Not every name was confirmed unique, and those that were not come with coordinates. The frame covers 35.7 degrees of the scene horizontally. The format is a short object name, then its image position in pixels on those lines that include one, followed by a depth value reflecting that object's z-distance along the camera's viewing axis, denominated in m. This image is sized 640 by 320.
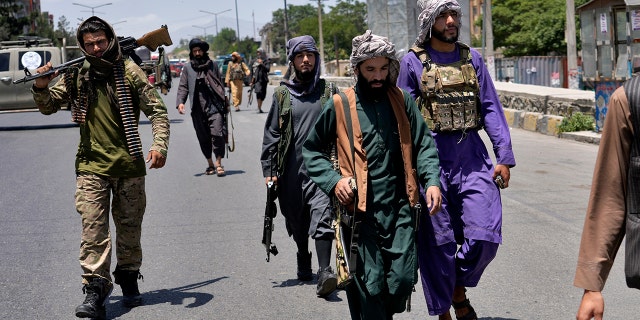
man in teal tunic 4.71
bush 17.05
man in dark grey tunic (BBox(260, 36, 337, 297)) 6.78
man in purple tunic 5.28
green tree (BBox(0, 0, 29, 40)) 64.88
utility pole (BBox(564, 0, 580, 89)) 25.97
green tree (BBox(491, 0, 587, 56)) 53.78
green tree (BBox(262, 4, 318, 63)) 146.88
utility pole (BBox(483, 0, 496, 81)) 33.16
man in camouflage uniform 6.21
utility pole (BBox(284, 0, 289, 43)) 69.45
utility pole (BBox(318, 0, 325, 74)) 59.07
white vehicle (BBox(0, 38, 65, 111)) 24.48
